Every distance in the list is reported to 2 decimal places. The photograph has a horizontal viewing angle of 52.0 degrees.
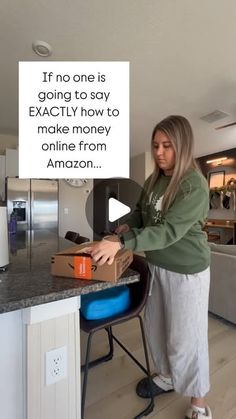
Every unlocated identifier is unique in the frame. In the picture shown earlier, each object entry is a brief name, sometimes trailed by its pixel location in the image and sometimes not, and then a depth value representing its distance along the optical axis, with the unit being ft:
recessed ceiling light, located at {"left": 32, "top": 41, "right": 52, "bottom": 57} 6.36
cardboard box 2.40
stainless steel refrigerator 11.64
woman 2.97
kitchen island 2.19
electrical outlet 2.32
